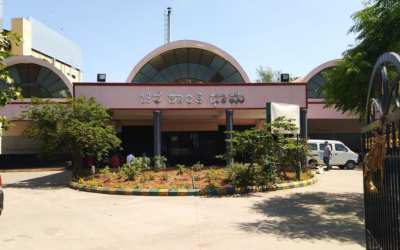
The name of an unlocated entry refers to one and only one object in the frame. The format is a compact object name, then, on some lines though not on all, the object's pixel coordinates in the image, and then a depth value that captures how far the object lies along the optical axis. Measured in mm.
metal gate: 2652
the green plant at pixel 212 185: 11944
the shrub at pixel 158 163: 15328
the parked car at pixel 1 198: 7746
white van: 20328
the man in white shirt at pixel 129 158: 15894
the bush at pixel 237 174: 12216
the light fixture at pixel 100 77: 20112
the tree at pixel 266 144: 12500
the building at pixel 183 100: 17359
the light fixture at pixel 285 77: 21406
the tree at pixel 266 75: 49209
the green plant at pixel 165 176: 13077
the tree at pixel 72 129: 13992
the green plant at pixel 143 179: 12868
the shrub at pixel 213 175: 12694
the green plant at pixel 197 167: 14812
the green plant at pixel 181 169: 14339
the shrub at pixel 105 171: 14516
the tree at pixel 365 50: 8195
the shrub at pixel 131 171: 13249
